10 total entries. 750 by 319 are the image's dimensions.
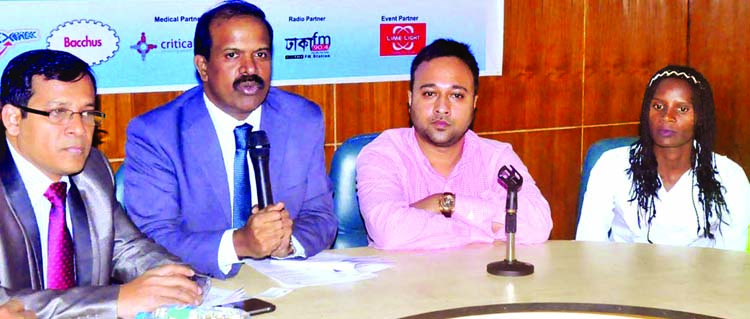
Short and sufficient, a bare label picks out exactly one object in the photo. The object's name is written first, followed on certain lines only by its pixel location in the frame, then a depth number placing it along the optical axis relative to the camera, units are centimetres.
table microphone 304
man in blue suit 338
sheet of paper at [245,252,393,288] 297
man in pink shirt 340
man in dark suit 272
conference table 272
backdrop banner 413
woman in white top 385
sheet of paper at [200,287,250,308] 276
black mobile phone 267
